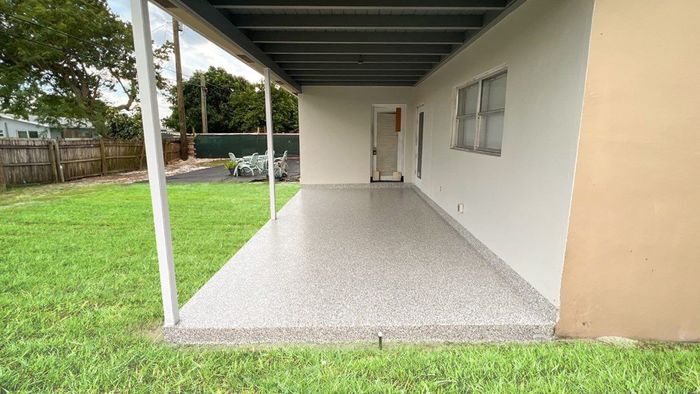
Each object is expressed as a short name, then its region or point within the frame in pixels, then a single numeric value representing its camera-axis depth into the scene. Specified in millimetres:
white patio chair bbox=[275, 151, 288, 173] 11150
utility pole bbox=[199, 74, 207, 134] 19641
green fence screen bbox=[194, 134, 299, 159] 18266
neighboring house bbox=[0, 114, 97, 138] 15212
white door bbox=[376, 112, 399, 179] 8711
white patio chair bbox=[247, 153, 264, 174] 11508
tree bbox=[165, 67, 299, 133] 25281
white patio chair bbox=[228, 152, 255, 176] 11445
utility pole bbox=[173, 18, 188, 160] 14602
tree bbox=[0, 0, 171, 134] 11641
